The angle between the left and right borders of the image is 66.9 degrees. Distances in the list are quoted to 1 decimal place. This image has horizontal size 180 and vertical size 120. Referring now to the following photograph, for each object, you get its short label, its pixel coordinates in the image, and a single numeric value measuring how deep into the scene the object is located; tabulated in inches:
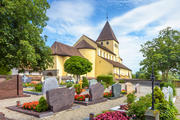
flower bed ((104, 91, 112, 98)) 481.7
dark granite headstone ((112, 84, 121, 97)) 486.0
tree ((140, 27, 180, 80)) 1074.3
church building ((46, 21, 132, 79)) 1346.0
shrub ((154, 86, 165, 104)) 303.0
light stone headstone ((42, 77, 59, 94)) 518.4
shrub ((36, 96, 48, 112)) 279.0
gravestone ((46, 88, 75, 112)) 278.7
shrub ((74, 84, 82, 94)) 568.7
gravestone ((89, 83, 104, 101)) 394.9
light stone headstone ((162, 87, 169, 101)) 324.9
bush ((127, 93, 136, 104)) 306.2
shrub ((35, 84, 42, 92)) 574.4
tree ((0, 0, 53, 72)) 350.9
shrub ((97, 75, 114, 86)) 1024.6
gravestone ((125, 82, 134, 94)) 616.8
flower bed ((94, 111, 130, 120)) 207.9
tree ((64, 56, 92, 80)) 947.7
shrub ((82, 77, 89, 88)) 776.0
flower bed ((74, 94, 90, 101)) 402.3
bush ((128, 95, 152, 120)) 206.5
